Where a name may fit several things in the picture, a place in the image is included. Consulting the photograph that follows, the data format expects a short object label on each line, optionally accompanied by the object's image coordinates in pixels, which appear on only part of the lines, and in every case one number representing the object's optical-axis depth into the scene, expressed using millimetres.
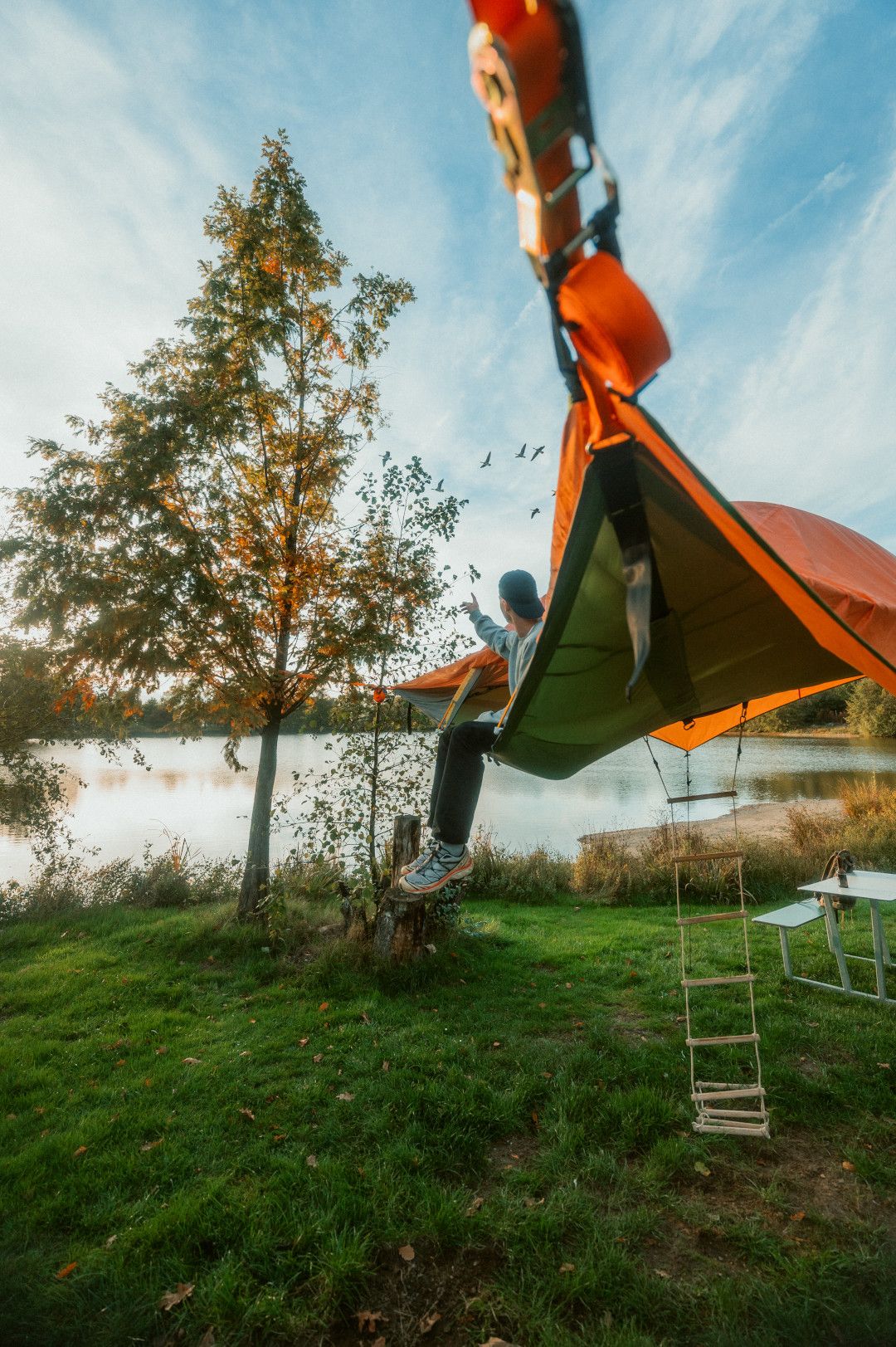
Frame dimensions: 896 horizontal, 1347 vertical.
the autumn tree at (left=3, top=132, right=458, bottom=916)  4340
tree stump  4551
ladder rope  2430
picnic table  3979
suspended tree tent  879
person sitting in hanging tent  2643
